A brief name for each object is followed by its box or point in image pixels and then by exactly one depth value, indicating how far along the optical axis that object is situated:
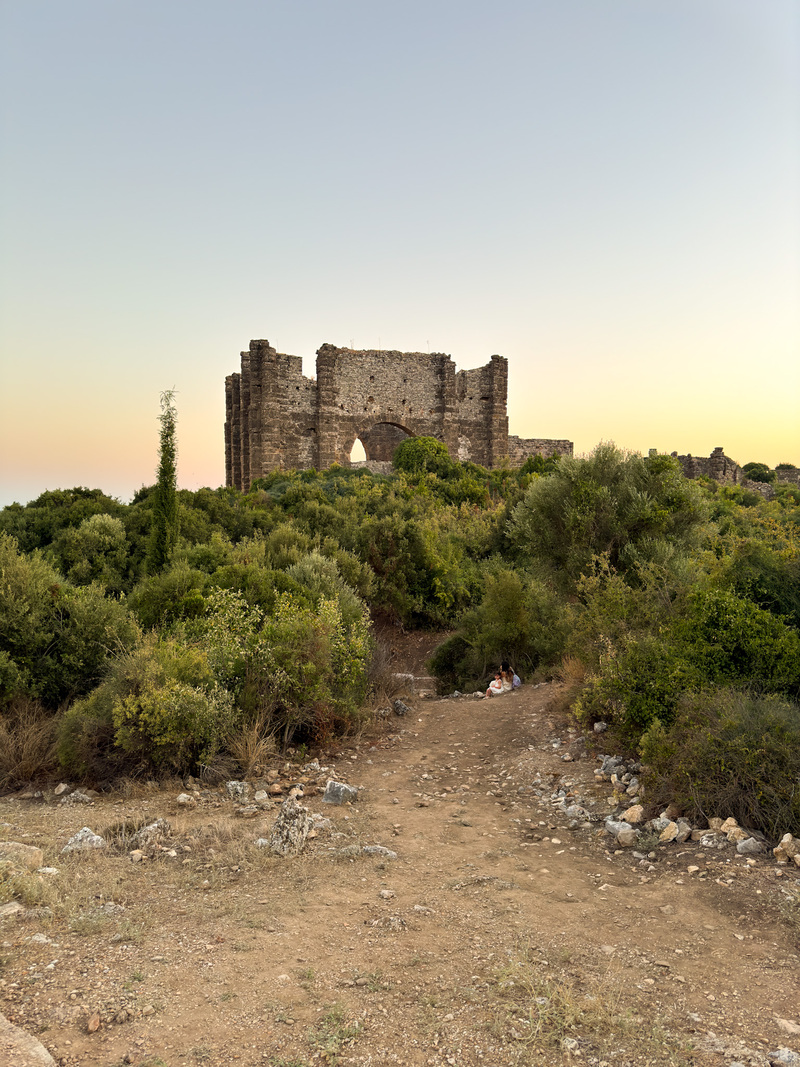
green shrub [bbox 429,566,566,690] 12.18
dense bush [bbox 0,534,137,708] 8.09
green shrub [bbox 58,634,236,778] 6.61
